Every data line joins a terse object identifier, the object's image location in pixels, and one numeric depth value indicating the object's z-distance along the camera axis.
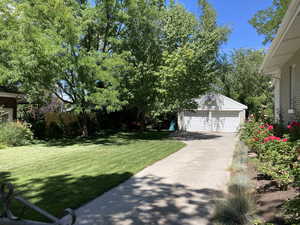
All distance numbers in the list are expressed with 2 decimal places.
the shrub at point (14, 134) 11.70
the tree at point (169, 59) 14.38
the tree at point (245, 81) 28.08
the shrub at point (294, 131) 6.26
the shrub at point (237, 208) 3.20
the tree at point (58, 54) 11.00
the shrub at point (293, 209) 2.32
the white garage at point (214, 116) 23.36
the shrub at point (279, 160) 3.90
